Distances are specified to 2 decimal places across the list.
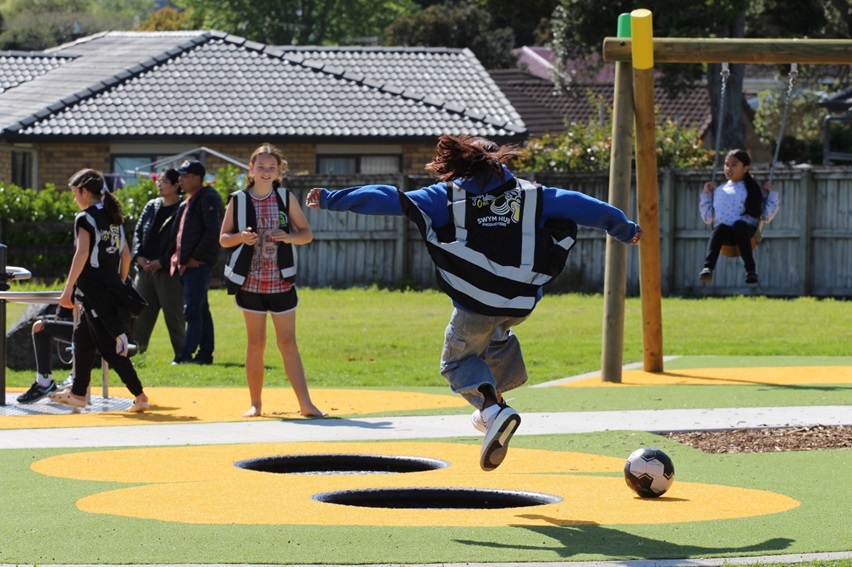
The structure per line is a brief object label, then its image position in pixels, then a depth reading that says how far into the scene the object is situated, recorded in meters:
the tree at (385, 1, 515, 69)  67.50
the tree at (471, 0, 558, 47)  39.99
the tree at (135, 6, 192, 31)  83.84
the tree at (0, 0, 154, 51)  84.12
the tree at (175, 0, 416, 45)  73.31
